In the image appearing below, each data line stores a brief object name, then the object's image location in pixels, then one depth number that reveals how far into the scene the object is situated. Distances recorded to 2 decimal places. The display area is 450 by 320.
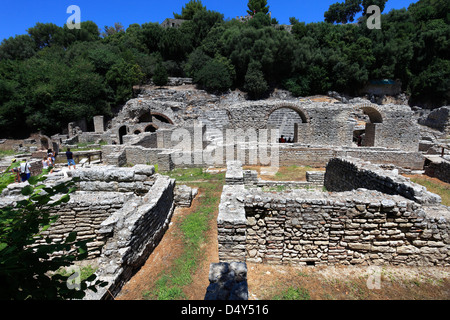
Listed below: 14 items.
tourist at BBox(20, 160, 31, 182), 9.97
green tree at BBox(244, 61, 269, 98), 36.06
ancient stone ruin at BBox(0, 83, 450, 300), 4.29
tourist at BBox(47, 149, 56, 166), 13.01
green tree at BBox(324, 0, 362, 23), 54.25
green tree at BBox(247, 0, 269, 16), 51.44
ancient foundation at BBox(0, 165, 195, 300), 4.48
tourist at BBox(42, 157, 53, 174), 11.86
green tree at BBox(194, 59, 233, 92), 36.40
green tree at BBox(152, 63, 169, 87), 37.80
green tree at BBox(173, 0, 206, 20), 52.58
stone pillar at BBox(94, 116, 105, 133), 29.25
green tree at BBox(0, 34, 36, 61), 40.66
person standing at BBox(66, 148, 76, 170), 12.21
